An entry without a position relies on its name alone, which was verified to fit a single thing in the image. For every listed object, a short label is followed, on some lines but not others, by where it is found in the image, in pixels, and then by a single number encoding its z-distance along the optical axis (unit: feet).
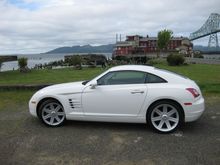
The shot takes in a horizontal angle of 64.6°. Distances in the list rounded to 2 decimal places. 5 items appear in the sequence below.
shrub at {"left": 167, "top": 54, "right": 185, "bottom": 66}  51.37
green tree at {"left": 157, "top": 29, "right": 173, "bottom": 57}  116.66
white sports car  10.97
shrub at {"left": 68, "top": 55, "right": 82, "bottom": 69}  46.52
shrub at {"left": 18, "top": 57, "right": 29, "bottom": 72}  39.54
